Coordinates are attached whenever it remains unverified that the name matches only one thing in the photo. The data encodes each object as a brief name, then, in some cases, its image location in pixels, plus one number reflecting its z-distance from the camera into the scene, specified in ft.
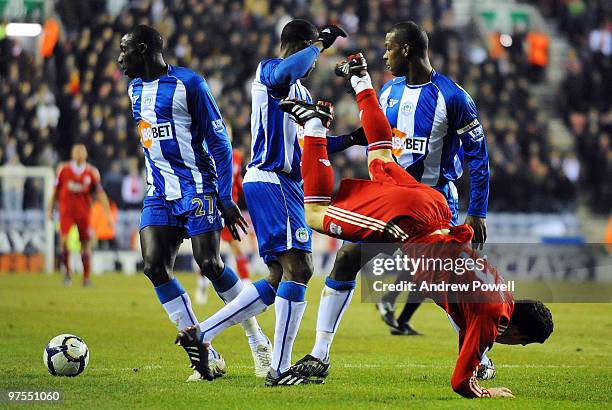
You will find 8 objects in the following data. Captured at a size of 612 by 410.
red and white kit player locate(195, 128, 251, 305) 93.47
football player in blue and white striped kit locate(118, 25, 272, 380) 47.78
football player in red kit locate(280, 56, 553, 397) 42.11
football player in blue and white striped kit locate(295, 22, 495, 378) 49.96
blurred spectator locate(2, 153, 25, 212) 140.26
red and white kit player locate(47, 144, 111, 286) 113.60
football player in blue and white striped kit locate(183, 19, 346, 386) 45.98
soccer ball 48.78
